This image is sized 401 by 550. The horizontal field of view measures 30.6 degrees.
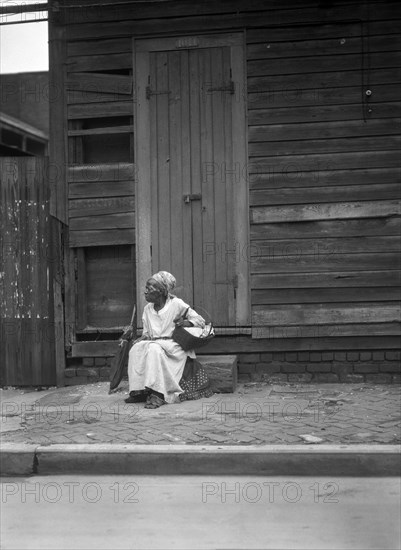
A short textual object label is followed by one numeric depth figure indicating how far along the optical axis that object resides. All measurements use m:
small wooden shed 8.43
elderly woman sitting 7.30
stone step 7.90
